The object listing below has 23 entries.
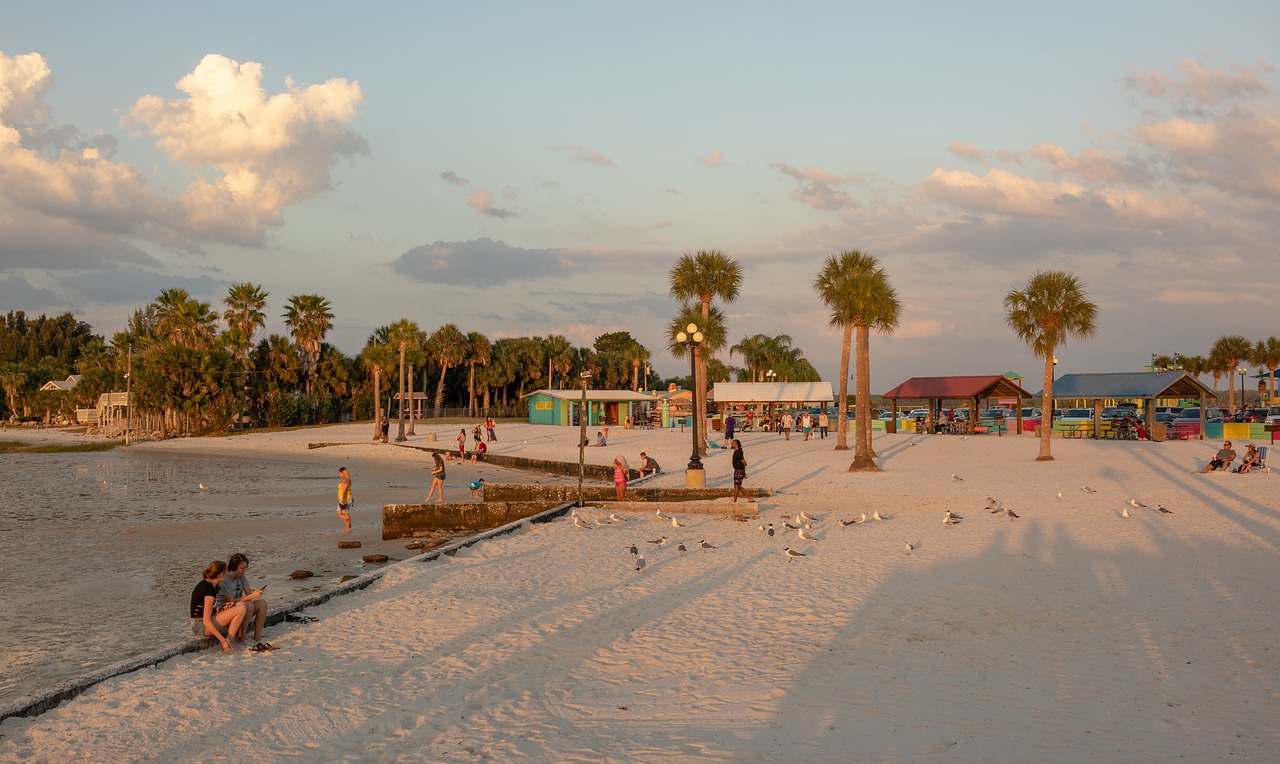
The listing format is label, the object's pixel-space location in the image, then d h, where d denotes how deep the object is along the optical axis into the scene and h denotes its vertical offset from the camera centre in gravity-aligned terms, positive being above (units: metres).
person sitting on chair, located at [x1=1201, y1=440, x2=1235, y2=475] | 28.58 -1.66
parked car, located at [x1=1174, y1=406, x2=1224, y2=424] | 57.35 -0.40
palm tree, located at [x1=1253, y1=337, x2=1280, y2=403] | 94.75 +5.77
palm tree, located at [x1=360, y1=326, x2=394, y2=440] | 61.97 +3.33
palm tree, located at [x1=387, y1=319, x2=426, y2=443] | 59.34 +4.61
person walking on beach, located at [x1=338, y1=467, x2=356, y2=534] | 19.97 -2.15
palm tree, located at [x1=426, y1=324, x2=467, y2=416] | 82.75 +5.30
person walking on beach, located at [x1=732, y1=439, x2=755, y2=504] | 22.36 -1.54
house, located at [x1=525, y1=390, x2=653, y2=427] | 69.38 -0.18
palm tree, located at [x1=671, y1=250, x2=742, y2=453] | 40.12 +5.72
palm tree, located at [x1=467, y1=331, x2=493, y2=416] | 86.50 +4.99
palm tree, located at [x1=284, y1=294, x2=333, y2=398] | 71.44 +6.65
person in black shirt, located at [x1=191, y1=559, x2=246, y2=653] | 9.50 -2.25
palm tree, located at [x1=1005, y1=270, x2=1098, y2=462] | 35.00 +3.66
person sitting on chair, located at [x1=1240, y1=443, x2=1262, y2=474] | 27.80 -1.58
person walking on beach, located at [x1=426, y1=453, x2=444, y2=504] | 23.91 -1.90
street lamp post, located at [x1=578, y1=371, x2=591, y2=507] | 21.52 -0.62
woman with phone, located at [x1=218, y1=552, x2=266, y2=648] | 9.73 -2.14
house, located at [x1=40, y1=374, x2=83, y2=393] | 101.19 +1.97
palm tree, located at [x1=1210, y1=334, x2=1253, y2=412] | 99.75 +6.56
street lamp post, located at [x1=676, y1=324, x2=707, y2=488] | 24.66 -1.78
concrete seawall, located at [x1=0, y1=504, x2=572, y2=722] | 7.55 -2.58
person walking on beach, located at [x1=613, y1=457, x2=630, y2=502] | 23.19 -1.88
